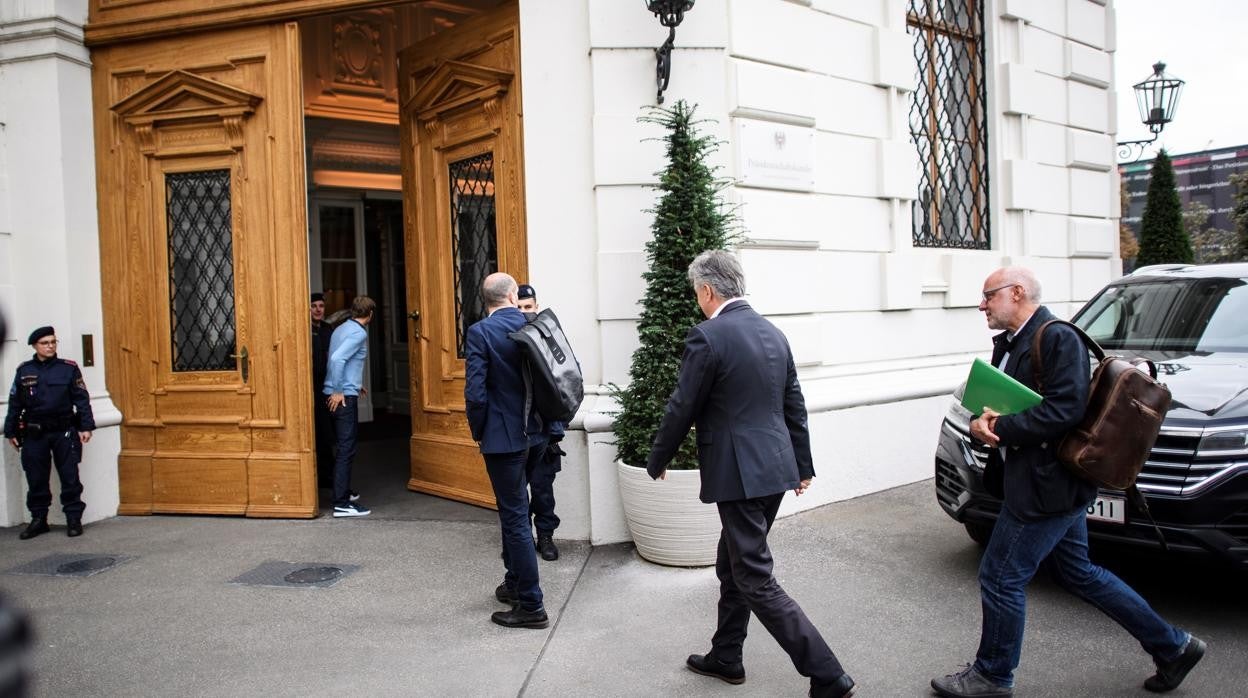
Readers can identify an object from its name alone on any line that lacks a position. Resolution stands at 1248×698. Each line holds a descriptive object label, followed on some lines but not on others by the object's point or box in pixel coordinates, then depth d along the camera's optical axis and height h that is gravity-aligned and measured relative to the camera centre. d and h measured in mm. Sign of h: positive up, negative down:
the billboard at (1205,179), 46125 +5859
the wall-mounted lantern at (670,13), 5758 +1881
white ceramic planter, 5391 -1322
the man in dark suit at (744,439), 3516 -559
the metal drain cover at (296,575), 5453 -1650
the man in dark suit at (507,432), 4570 -643
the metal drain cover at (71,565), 5816 -1644
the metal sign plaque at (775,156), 6352 +1053
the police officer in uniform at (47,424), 6652 -782
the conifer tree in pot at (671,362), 5441 -366
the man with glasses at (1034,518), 3396 -879
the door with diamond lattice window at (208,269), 6996 +368
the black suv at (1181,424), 4102 -654
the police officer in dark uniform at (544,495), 5828 -1251
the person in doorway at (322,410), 8172 -898
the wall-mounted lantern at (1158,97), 12148 +2640
